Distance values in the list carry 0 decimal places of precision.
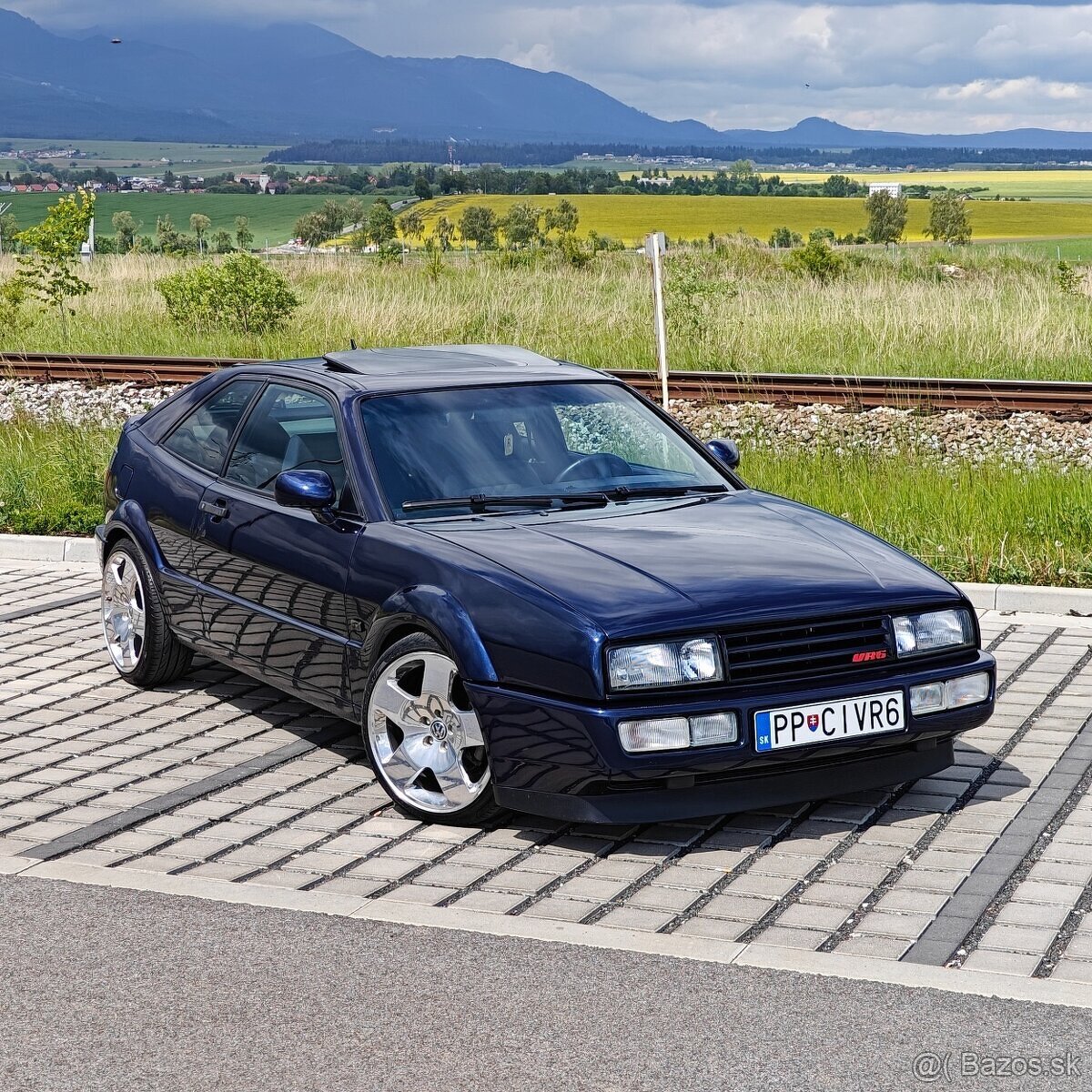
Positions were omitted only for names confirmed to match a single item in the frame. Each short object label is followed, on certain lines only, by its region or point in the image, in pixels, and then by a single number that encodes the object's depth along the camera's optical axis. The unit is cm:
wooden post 1257
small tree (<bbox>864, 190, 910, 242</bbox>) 8906
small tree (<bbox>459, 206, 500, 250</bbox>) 8825
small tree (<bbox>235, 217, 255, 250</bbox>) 8123
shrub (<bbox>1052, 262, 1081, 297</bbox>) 2872
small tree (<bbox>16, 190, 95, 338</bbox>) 2431
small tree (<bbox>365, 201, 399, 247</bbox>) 8025
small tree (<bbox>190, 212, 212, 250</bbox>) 9112
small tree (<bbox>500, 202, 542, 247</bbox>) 7506
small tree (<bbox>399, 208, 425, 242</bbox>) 9494
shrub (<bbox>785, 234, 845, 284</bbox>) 3672
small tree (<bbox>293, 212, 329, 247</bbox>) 9756
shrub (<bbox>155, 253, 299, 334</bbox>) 2400
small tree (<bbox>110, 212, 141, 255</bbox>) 8353
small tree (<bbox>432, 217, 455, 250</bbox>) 7835
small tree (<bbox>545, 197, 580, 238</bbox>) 8506
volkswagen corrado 514
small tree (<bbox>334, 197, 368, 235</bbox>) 11044
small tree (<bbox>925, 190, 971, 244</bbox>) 9219
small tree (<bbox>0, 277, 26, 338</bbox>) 2416
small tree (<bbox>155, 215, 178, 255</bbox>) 7750
